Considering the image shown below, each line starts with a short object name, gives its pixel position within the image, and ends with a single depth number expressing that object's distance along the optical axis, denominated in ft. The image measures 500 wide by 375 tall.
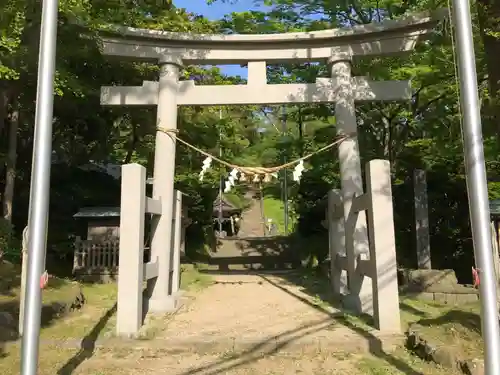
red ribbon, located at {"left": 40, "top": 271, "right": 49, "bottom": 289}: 12.78
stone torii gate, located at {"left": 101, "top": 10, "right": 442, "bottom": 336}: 29.58
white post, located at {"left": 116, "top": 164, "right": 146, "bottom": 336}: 21.65
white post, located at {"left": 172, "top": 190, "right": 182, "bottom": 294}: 32.86
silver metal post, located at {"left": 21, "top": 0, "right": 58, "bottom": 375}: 12.39
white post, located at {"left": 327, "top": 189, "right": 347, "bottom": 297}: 31.78
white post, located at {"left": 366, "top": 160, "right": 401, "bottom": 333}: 21.29
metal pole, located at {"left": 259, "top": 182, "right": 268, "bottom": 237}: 129.33
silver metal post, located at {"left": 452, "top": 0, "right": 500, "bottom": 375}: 11.79
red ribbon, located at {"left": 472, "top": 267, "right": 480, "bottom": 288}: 12.21
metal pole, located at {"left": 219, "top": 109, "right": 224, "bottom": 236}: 98.61
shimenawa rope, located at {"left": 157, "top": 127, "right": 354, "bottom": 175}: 28.09
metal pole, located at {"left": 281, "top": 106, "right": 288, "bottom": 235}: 111.02
